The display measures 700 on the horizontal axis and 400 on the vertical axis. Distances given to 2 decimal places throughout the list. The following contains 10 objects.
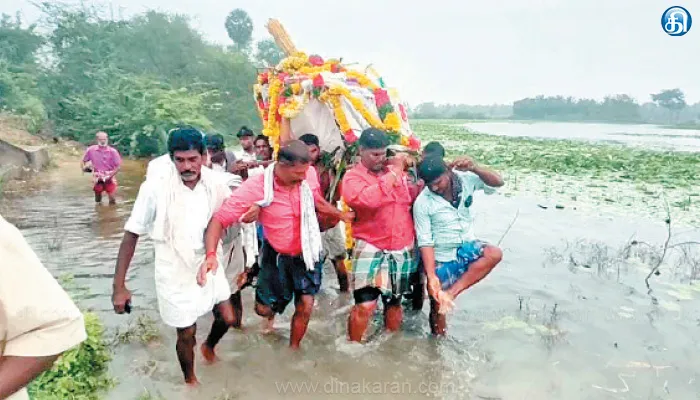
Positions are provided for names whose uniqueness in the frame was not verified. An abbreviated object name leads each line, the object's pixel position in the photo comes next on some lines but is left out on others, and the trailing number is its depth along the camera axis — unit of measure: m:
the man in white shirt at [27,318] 1.36
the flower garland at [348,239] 4.89
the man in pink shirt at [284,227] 3.89
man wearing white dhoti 3.40
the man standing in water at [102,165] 9.87
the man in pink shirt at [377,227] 4.21
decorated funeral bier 5.00
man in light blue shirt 4.24
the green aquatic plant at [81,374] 3.46
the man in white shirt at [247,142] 7.16
